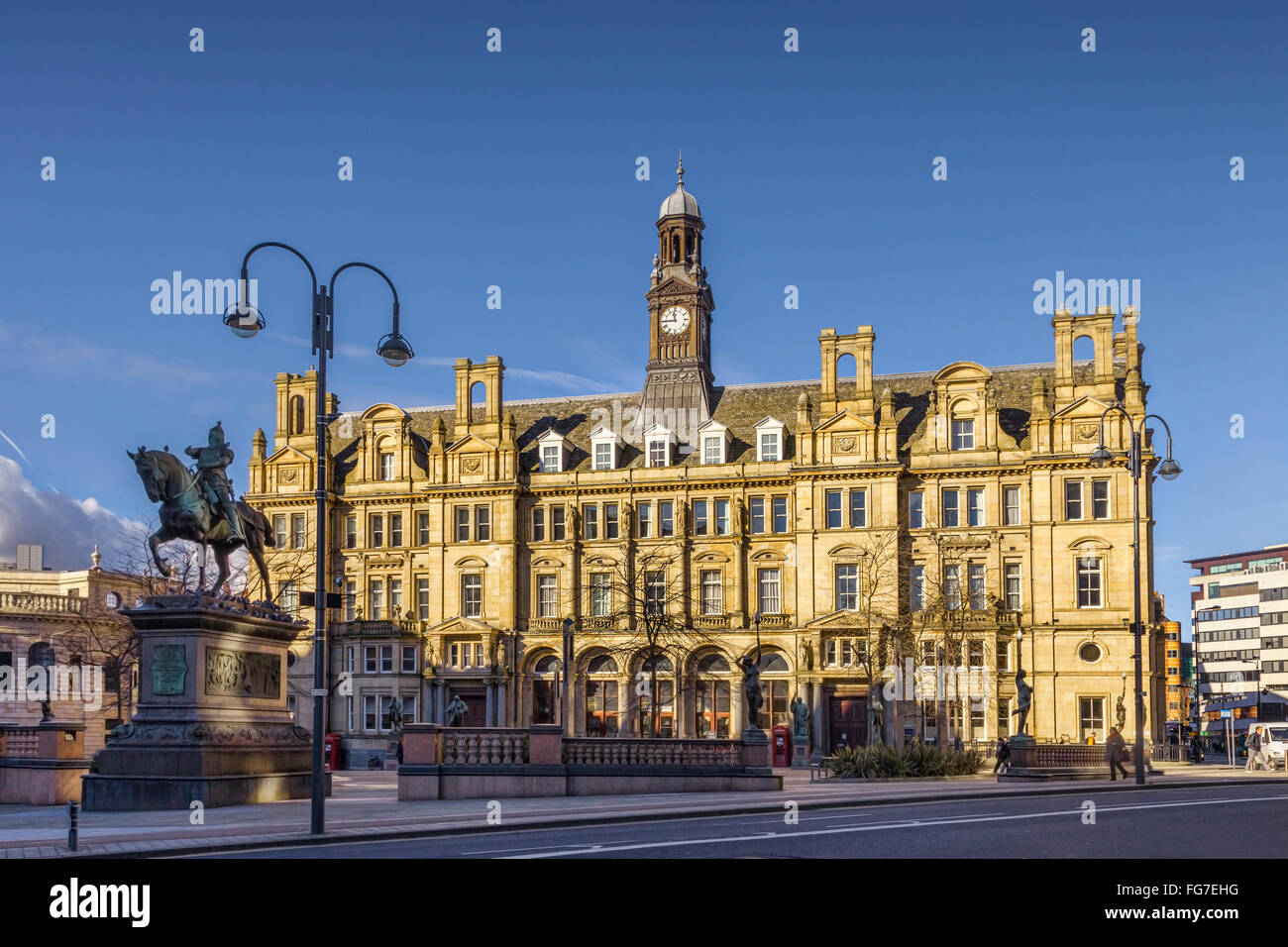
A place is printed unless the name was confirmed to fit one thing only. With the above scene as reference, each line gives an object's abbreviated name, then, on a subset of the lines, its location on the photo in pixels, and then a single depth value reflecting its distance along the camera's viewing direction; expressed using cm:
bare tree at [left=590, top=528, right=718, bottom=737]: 7438
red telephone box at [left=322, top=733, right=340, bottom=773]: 5829
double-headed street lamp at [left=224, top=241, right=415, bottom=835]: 2384
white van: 5403
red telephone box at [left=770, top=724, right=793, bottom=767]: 6550
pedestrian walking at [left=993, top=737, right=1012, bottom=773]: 4272
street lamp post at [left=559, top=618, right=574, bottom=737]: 4602
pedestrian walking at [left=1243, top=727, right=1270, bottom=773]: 5428
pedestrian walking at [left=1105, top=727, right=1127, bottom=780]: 4166
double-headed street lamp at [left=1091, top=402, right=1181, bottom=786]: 3862
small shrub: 4153
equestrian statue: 3019
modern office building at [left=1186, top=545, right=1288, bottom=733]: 15738
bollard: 1998
